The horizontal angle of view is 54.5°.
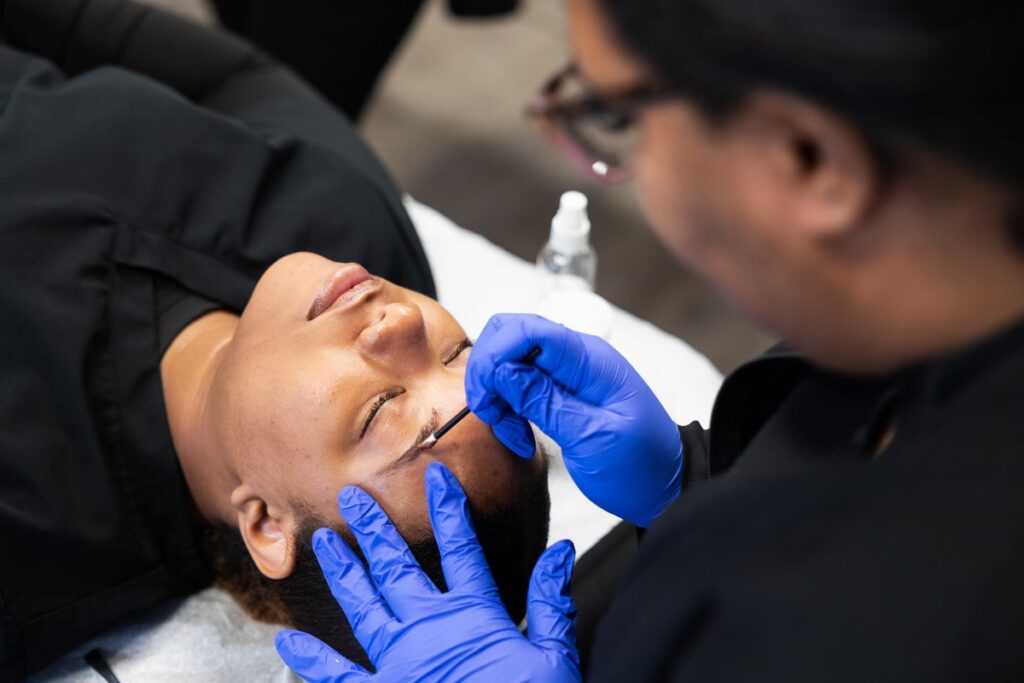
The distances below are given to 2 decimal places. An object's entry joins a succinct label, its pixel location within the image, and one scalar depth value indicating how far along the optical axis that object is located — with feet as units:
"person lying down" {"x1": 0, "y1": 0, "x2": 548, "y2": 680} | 3.81
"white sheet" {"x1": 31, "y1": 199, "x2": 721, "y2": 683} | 4.31
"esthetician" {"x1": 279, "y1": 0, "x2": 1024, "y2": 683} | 1.73
